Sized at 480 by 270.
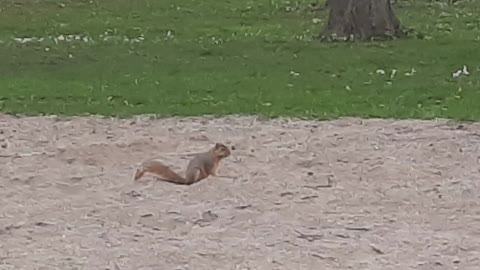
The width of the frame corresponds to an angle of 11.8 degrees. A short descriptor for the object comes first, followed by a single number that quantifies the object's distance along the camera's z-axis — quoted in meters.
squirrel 15.30
